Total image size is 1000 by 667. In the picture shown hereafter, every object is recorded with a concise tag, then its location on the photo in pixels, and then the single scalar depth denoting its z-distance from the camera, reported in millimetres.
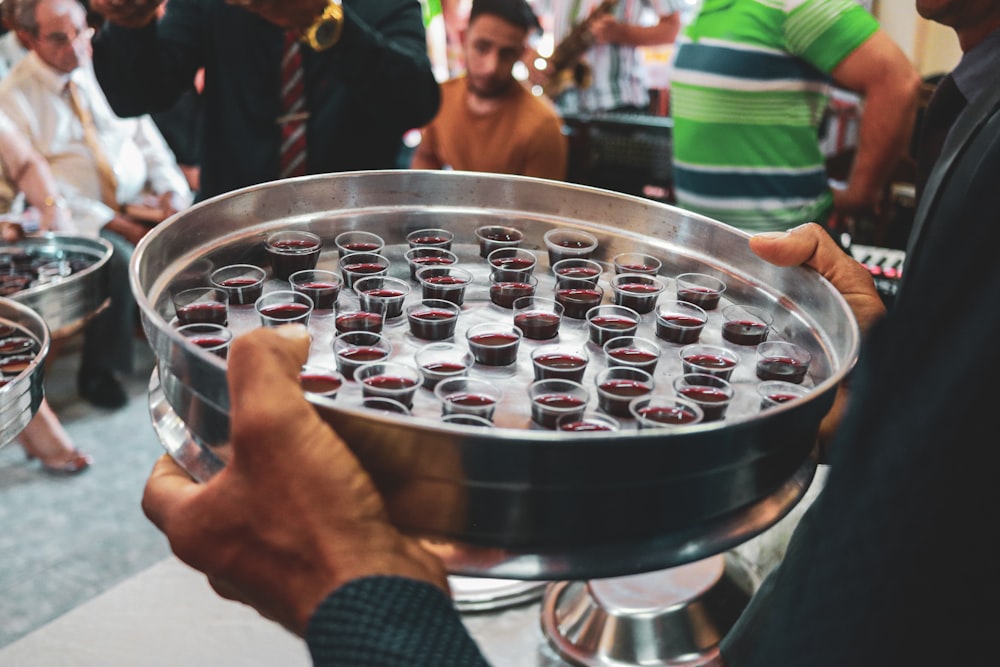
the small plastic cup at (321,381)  1229
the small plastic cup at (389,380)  1222
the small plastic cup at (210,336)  1270
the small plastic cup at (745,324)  1508
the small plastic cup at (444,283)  1568
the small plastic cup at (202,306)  1385
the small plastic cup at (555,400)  1214
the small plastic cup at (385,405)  1188
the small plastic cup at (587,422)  1205
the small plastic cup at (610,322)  1470
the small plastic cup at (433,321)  1464
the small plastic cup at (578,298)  1578
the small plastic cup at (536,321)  1481
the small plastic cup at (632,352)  1375
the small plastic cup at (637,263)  1687
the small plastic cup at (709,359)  1363
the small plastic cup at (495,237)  1732
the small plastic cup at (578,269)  1640
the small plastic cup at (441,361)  1319
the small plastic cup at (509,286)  1575
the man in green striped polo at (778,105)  3051
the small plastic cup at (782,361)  1370
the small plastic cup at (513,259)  1649
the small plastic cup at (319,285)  1524
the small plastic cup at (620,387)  1286
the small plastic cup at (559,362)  1338
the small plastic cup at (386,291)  1518
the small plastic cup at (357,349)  1307
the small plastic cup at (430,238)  1745
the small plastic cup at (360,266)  1604
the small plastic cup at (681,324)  1502
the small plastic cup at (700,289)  1590
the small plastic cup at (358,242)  1685
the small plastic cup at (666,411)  1243
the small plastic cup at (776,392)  1291
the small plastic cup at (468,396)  1199
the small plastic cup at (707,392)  1263
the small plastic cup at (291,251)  1580
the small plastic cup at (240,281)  1505
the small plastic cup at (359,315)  1450
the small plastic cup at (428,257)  1675
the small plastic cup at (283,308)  1404
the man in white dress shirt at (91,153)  4586
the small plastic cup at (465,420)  1146
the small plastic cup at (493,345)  1396
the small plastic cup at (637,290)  1587
